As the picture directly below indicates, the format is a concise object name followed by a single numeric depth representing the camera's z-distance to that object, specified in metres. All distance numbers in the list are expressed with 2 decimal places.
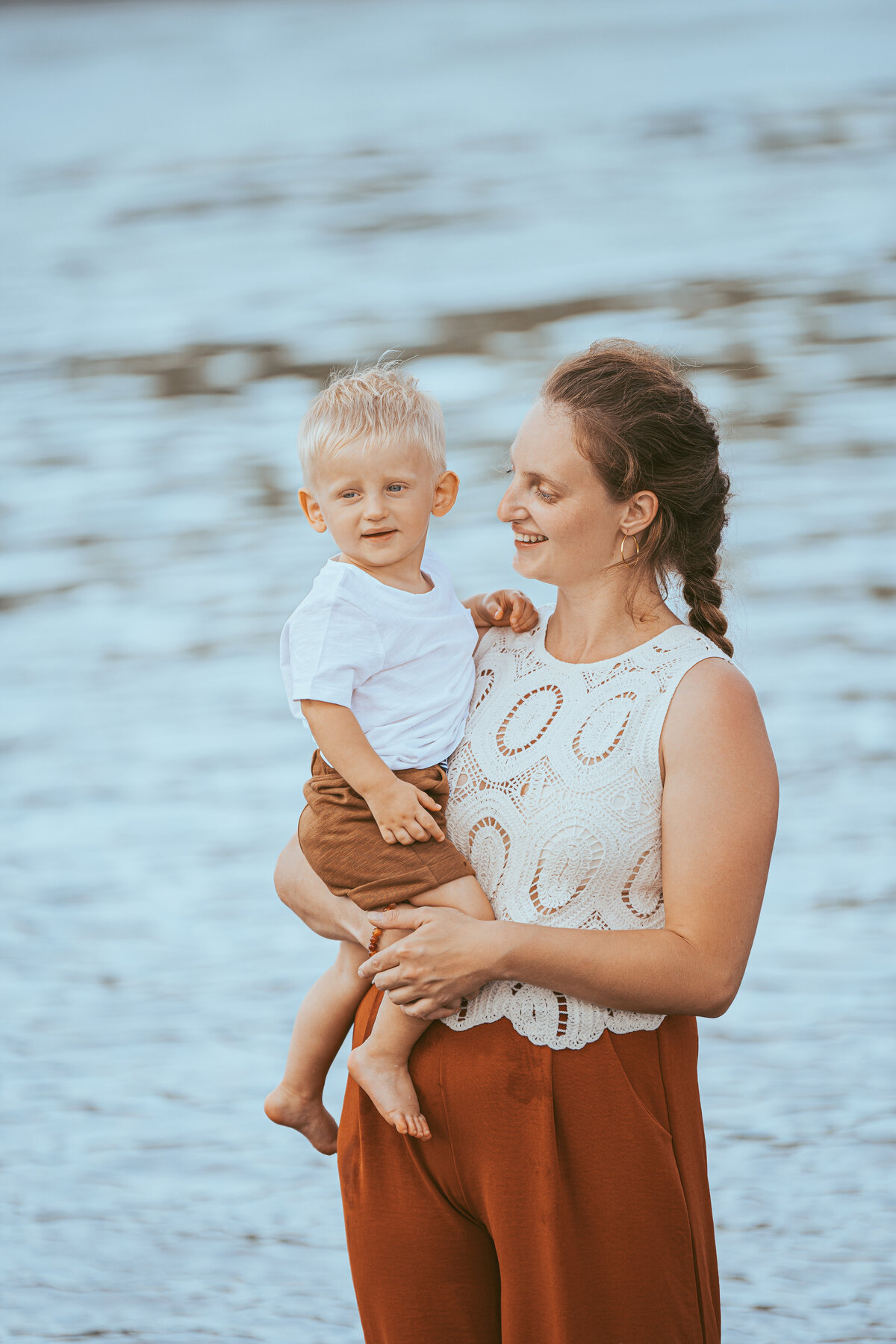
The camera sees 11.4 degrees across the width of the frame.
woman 4.06
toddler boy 4.14
